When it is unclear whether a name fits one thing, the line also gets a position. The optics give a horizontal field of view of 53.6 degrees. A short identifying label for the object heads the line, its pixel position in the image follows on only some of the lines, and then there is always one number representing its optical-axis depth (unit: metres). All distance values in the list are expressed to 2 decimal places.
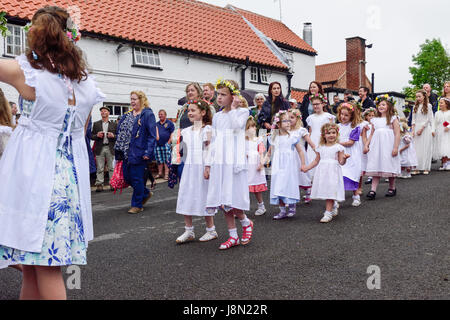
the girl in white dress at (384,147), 8.84
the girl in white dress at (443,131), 12.82
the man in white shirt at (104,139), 13.33
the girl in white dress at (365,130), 8.75
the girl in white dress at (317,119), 8.63
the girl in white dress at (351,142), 8.16
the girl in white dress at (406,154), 11.65
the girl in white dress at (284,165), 7.20
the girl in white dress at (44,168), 2.60
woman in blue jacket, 8.51
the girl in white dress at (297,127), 7.55
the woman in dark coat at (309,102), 9.98
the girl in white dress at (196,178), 5.69
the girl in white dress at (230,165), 5.46
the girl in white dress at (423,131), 12.47
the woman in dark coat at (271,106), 9.97
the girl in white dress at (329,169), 6.91
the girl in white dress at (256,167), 7.79
